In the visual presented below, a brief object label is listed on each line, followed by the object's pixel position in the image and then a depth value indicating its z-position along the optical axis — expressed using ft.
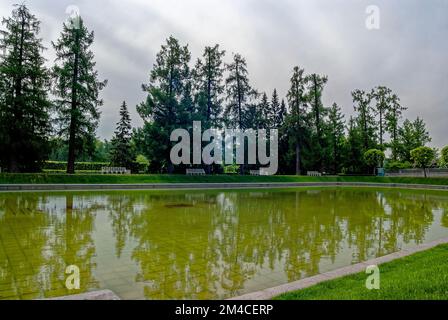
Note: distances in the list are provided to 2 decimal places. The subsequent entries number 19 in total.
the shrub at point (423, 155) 112.98
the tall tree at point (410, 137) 152.46
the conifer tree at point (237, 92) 122.62
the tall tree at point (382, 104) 149.59
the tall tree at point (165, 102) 99.30
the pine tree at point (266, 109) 162.84
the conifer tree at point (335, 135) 150.71
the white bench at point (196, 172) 103.76
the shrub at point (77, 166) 112.49
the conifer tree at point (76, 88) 85.46
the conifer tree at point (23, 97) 77.46
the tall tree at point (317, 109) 137.32
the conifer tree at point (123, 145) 127.85
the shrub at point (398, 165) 133.80
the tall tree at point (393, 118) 149.07
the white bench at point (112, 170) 97.30
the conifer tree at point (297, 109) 131.95
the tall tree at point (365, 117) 149.89
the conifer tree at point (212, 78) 119.55
